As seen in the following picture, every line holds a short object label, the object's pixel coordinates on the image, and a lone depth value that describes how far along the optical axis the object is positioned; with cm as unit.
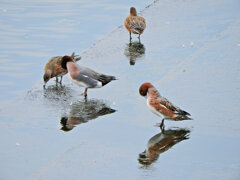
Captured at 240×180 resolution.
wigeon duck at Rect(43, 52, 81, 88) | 1686
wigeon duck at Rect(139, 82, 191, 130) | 1279
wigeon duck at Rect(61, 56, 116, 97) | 1562
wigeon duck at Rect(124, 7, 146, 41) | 2102
